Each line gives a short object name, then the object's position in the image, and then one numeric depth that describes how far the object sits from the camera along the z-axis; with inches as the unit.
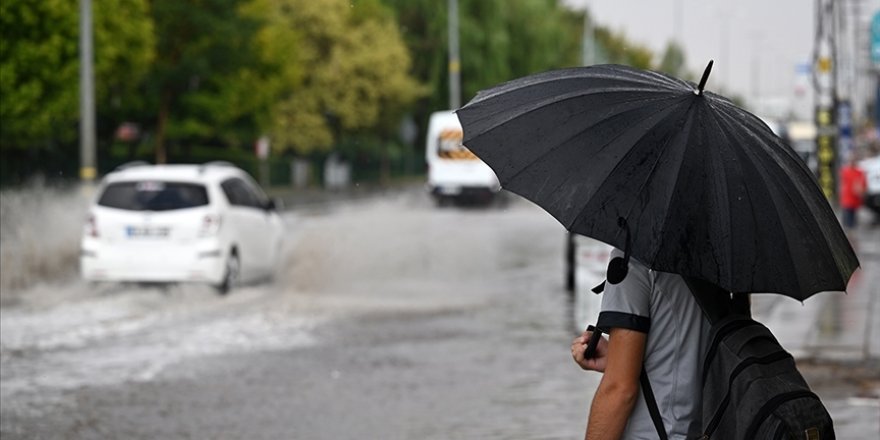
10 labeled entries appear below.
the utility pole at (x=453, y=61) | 2674.7
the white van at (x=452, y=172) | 1921.8
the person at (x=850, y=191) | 1229.1
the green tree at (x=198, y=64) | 1753.2
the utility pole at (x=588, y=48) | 3563.7
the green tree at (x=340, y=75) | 2559.1
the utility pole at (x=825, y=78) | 1244.5
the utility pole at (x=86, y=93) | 999.0
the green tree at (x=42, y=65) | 1023.0
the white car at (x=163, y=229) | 735.1
